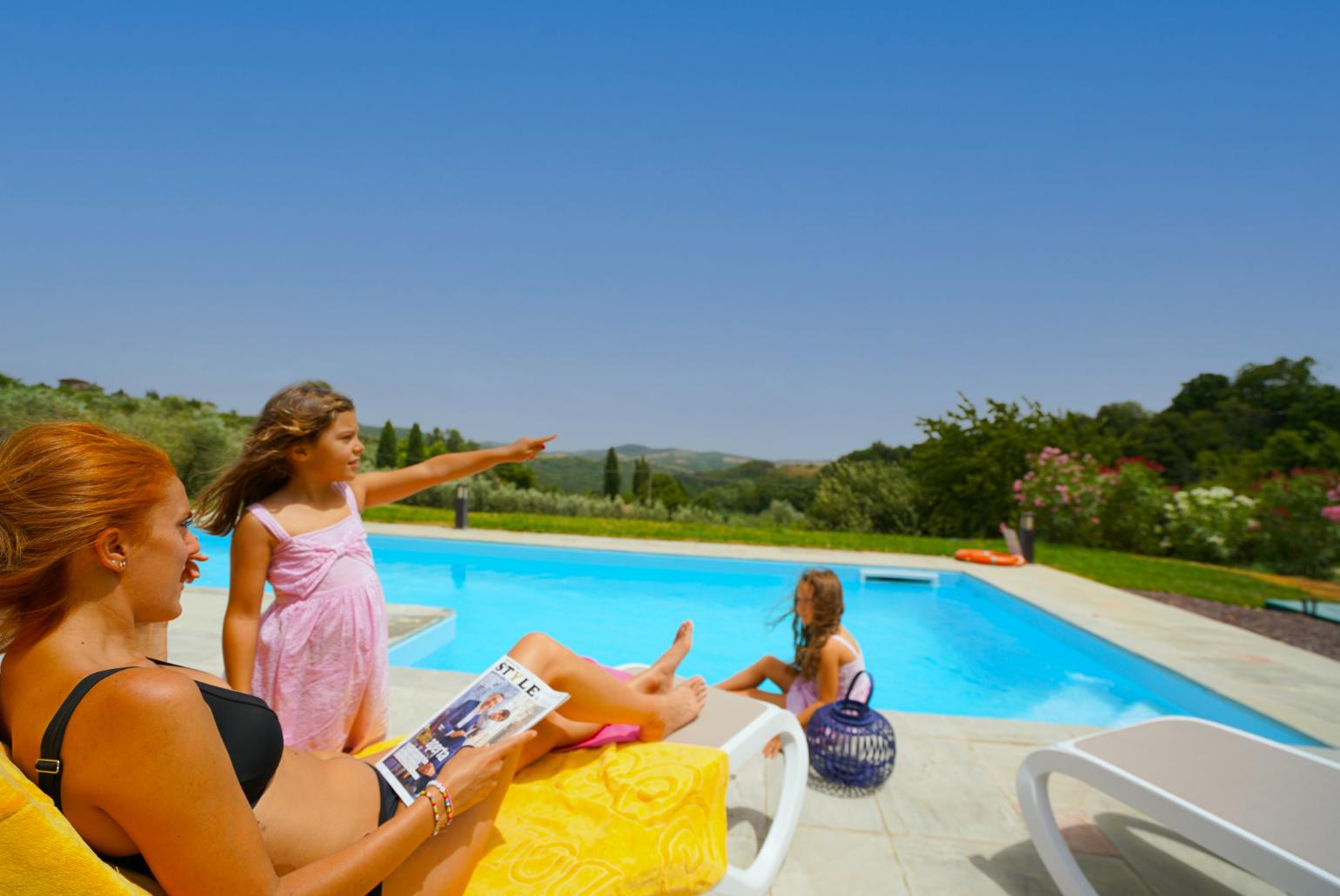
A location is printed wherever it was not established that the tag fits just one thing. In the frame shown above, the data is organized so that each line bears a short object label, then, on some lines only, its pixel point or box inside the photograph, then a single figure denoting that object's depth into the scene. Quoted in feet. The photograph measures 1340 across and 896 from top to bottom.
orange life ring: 30.60
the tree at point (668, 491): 55.77
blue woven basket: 9.67
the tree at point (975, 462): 41.42
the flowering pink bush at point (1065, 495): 37.52
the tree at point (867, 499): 45.06
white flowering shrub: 32.94
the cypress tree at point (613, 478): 59.88
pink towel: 7.06
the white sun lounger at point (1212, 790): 6.00
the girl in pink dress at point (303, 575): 6.41
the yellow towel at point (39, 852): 2.75
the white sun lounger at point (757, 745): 6.70
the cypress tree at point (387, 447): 67.13
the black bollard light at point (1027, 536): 31.81
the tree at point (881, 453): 53.71
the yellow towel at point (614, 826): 5.28
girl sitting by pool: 10.85
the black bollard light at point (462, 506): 37.96
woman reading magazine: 2.94
